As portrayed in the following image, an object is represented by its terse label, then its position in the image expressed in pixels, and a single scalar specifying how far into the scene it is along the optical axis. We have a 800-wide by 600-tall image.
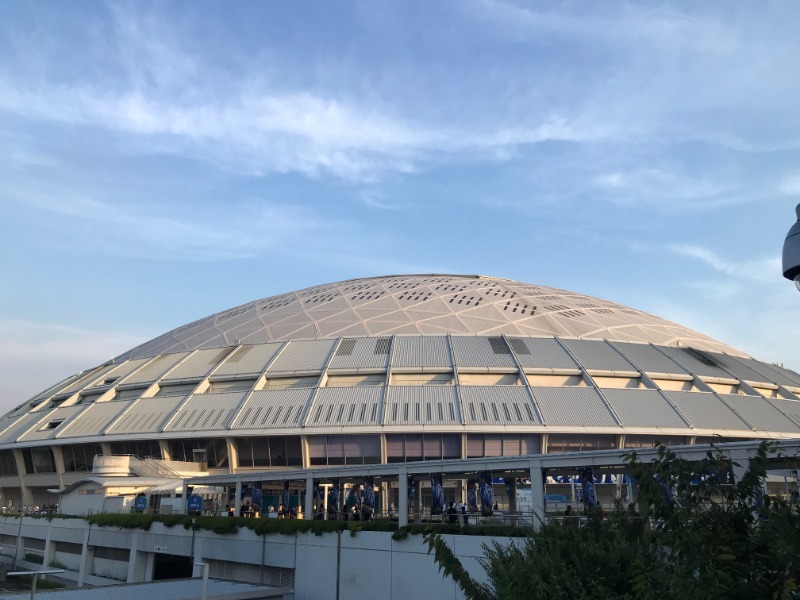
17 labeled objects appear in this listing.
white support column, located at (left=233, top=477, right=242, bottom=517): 33.24
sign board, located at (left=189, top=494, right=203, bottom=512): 32.69
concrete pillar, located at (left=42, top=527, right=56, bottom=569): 38.10
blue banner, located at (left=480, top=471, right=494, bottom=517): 24.75
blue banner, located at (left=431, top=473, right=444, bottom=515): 26.02
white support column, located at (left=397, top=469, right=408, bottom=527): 23.64
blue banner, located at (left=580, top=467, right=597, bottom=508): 23.17
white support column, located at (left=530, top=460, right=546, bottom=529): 21.30
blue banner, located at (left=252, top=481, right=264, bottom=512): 32.81
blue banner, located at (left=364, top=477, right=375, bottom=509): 28.70
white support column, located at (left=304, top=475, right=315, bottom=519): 28.73
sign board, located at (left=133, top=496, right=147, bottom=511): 36.34
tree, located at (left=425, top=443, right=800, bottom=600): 6.38
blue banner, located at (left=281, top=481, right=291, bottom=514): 32.25
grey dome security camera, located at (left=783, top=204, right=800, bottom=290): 5.64
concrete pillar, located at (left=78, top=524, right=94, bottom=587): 37.00
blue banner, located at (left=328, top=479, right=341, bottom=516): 30.78
